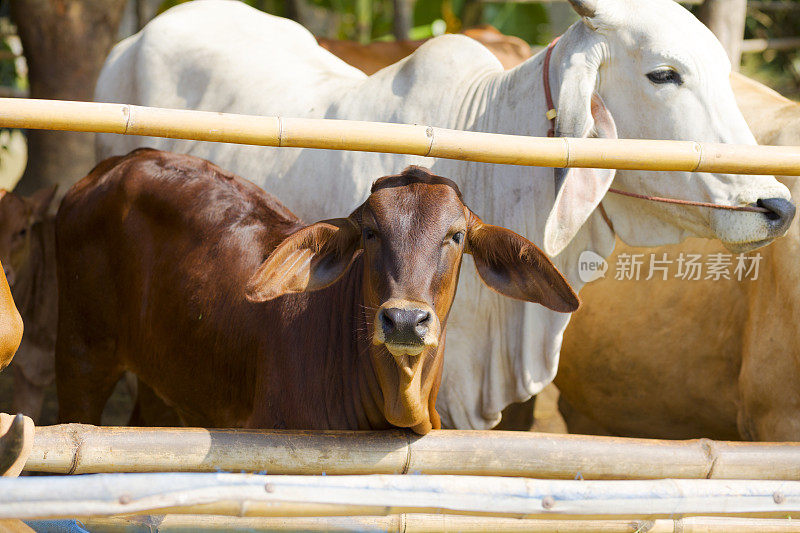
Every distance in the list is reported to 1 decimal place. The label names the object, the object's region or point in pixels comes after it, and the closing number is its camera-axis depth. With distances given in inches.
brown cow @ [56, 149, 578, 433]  185.8
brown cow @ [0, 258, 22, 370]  179.3
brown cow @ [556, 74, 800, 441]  262.7
